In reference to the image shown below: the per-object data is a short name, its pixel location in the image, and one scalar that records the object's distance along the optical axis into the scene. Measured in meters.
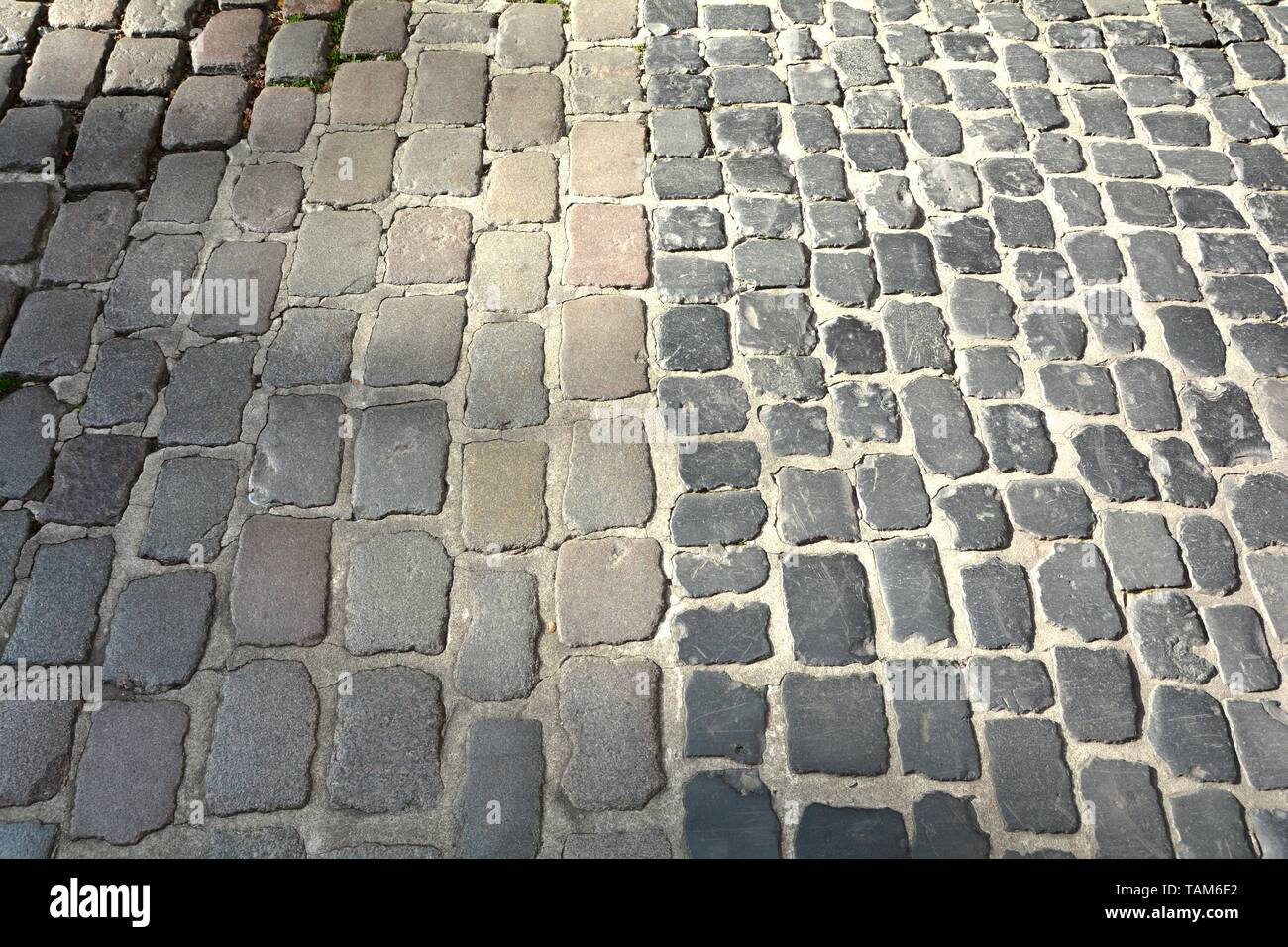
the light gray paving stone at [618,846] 2.56
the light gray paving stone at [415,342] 3.43
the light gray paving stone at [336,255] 3.66
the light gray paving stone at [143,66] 4.26
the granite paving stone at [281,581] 2.89
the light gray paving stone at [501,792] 2.57
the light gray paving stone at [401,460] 3.14
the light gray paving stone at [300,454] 3.15
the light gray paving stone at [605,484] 3.12
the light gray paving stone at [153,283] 3.54
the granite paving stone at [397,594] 2.88
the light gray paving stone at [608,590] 2.92
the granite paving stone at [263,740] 2.63
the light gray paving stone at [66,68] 4.20
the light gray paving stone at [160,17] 4.45
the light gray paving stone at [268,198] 3.83
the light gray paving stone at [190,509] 3.02
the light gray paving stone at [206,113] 4.10
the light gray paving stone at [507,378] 3.34
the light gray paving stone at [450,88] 4.22
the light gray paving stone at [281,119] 4.11
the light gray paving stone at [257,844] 2.54
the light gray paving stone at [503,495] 3.08
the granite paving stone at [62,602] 2.83
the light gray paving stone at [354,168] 3.94
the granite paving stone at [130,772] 2.57
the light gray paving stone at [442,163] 3.97
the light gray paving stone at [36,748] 2.62
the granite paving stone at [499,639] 2.82
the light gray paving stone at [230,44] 4.36
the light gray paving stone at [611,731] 2.66
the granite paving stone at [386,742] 2.63
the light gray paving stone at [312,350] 3.41
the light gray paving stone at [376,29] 4.48
